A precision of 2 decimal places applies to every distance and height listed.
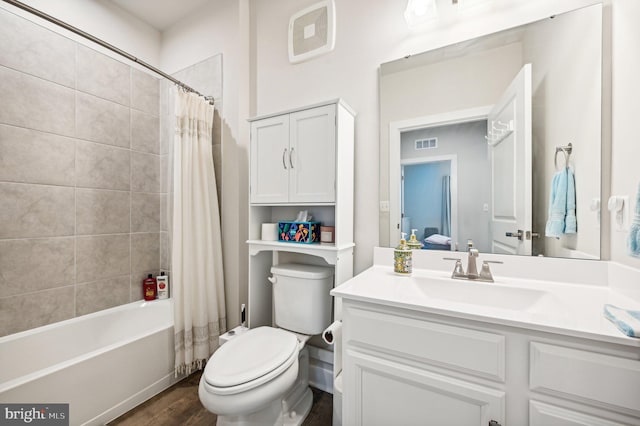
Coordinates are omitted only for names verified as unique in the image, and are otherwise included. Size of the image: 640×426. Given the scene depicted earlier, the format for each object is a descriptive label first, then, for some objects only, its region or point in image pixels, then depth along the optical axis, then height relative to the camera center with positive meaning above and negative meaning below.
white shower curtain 1.79 -0.22
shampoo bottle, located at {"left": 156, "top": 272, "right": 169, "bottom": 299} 2.22 -0.65
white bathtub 1.26 -0.88
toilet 1.08 -0.70
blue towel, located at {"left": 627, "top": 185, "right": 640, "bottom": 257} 0.74 -0.07
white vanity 0.70 -0.43
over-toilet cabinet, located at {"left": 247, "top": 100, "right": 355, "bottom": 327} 1.46 +0.18
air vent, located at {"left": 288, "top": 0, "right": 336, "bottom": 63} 1.70 +1.20
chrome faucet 1.16 -0.28
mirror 1.11 +0.35
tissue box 1.63 -0.14
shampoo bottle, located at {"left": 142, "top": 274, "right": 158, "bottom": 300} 2.18 -0.65
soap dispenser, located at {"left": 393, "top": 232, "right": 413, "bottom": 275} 1.30 -0.26
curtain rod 1.26 +0.98
